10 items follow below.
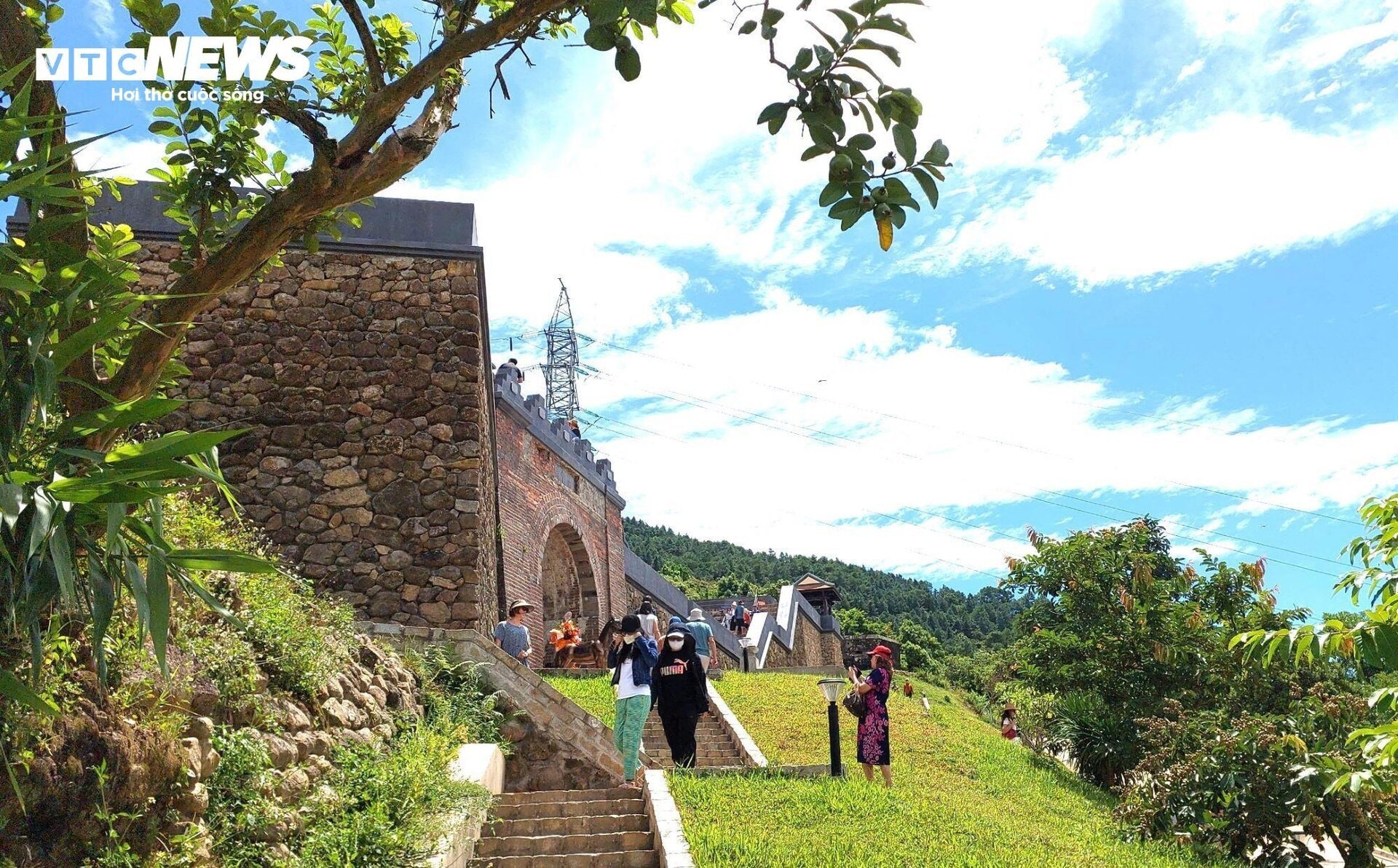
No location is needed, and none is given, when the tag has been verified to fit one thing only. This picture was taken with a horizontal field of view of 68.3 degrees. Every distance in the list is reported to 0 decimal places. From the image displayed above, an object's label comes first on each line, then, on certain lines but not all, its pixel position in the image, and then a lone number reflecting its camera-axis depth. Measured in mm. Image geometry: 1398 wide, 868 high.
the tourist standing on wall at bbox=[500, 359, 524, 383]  17906
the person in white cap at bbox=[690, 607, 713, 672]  14930
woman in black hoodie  9062
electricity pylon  30312
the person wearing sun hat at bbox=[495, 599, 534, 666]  11258
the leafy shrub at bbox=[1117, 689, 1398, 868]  9742
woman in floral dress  9289
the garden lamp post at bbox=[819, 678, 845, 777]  9172
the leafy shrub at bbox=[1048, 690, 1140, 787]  13344
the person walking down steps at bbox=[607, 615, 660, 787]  8352
